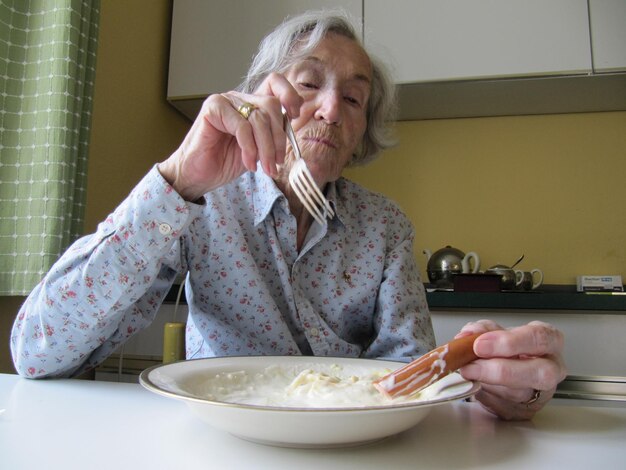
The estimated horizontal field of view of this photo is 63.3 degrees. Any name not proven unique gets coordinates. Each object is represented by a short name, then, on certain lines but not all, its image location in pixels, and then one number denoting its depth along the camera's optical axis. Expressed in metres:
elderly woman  0.65
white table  0.41
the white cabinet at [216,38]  2.05
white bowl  0.39
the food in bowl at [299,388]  0.49
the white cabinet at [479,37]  1.81
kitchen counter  1.46
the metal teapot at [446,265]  1.94
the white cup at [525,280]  1.94
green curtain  1.29
